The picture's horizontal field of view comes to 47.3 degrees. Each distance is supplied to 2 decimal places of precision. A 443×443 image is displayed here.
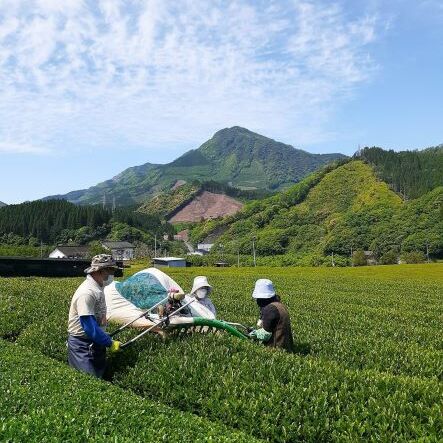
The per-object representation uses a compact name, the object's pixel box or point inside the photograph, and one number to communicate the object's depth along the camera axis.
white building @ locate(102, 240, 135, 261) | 132.88
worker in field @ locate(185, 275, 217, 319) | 9.74
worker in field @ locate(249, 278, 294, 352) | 9.19
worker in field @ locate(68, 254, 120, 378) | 8.02
